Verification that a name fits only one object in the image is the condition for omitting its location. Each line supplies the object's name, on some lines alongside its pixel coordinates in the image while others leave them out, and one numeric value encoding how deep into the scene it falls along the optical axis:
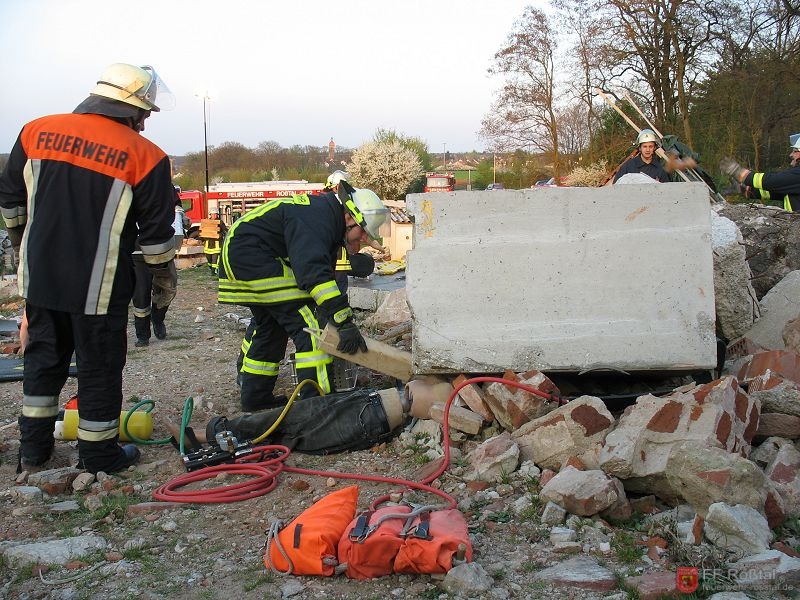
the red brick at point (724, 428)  3.34
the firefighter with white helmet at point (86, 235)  3.78
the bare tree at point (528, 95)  18.50
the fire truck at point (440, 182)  20.88
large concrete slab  4.25
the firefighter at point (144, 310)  7.29
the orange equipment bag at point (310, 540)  2.80
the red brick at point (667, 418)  3.46
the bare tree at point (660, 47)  15.84
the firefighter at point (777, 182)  6.68
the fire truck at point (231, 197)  20.78
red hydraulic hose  3.62
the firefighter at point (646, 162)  7.35
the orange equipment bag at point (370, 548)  2.76
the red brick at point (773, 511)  3.05
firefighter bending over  4.54
